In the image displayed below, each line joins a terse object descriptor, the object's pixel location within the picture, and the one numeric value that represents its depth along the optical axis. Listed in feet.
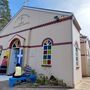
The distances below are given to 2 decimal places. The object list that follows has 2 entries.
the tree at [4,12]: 67.40
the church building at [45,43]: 22.63
